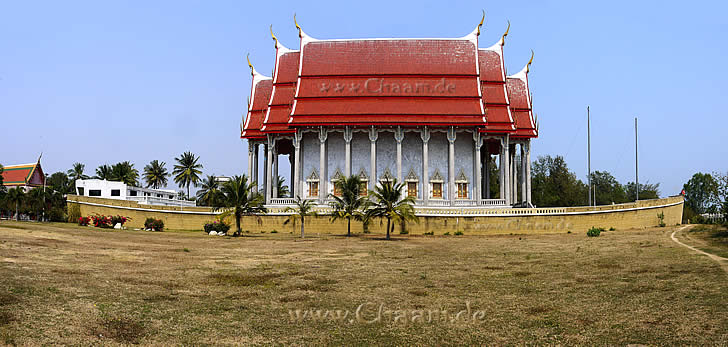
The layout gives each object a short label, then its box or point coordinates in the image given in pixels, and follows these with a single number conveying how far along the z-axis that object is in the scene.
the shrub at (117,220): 51.16
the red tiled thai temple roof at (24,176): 88.69
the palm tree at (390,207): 41.06
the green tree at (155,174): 105.00
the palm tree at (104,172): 100.12
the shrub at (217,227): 44.84
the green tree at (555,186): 85.59
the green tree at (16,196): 62.43
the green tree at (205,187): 88.54
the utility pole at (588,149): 62.59
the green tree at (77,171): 112.40
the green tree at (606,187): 94.04
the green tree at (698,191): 100.75
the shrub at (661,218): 45.45
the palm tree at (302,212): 42.94
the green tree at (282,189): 72.56
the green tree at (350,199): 42.81
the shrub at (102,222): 50.24
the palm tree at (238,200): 42.56
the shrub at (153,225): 49.44
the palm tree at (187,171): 98.00
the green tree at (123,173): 96.99
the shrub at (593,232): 39.81
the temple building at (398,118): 55.38
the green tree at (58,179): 119.59
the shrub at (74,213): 57.44
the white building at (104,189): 67.62
